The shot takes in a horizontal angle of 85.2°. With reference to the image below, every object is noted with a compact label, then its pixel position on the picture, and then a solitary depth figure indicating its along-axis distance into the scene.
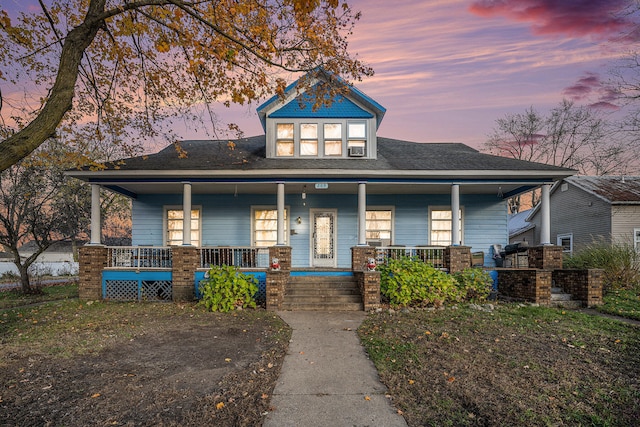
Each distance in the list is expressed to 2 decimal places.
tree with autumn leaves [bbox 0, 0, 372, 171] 5.89
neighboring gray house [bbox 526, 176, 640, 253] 15.70
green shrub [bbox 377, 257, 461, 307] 8.75
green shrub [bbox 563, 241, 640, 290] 10.16
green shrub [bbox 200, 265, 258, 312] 8.66
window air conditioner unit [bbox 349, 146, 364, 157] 11.24
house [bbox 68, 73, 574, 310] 10.22
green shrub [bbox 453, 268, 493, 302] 9.27
